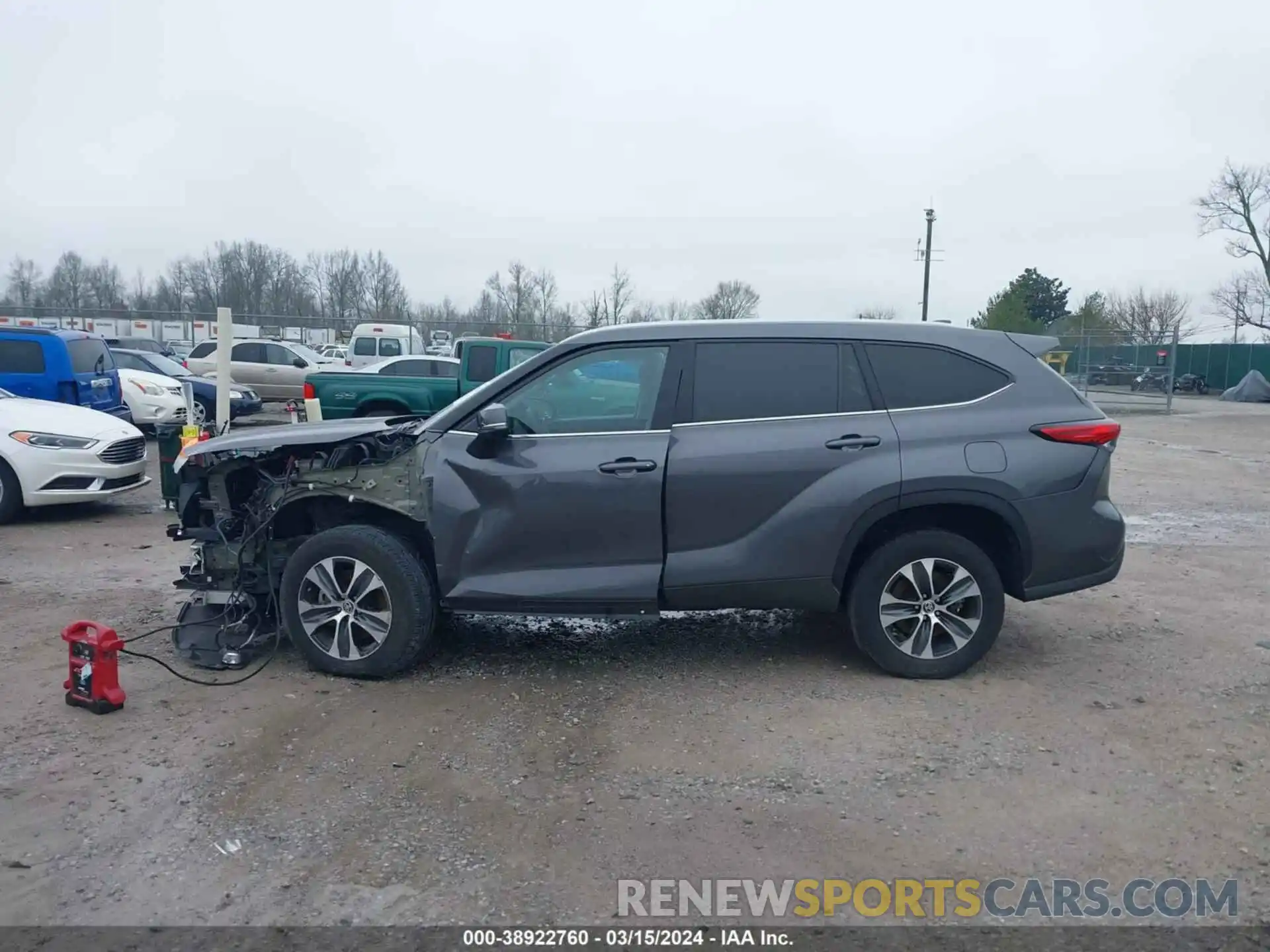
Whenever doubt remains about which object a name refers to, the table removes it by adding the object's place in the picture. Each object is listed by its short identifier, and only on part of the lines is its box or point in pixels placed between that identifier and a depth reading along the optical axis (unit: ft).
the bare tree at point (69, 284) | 189.16
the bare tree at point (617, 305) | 134.28
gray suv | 16.98
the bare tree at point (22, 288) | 191.83
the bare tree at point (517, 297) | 165.68
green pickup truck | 48.60
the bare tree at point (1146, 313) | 203.82
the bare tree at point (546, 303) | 155.61
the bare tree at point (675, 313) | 134.10
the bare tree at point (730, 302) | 139.03
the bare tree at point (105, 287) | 196.95
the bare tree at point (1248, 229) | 167.32
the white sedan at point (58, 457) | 31.40
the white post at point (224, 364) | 26.53
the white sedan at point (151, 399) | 55.67
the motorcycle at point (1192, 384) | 140.09
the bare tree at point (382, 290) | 191.62
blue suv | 42.68
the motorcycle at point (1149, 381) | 123.44
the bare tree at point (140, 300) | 195.93
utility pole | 128.67
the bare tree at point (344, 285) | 201.46
